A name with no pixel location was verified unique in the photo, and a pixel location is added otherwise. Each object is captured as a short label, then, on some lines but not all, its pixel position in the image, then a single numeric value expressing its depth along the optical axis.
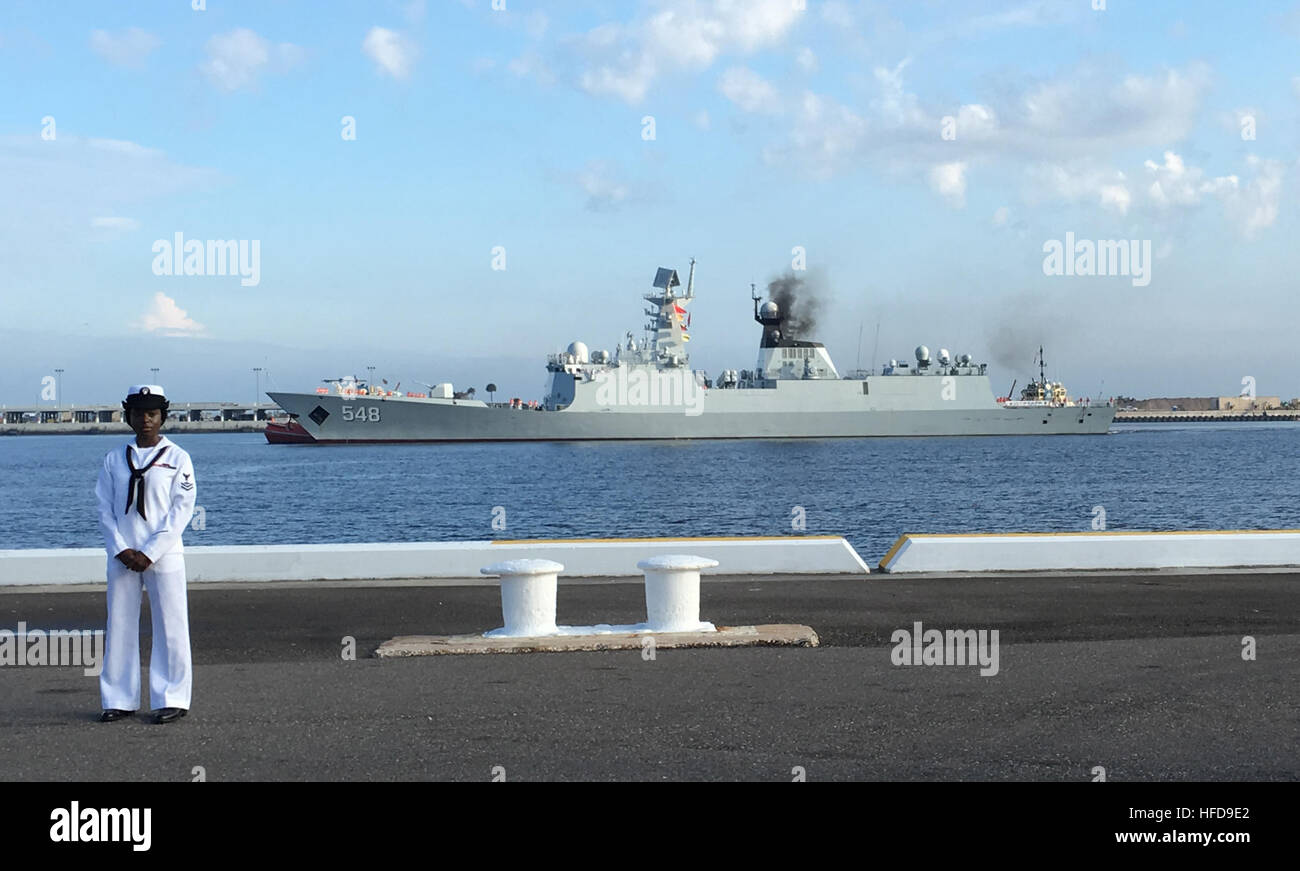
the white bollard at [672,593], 8.52
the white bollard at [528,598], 8.34
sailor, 6.09
